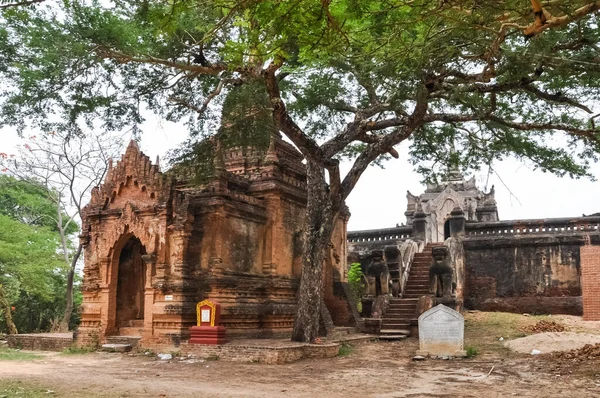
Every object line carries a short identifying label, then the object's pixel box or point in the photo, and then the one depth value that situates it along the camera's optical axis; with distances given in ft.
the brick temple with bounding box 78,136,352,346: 47.55
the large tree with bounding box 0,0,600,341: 26.58
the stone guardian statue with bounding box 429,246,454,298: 60.03
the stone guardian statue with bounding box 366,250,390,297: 62.34
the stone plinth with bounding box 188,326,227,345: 43.55
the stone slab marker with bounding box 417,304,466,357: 42.39
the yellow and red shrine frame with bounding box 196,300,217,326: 44.81
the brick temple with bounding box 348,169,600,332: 63.87
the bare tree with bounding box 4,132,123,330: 73.82
